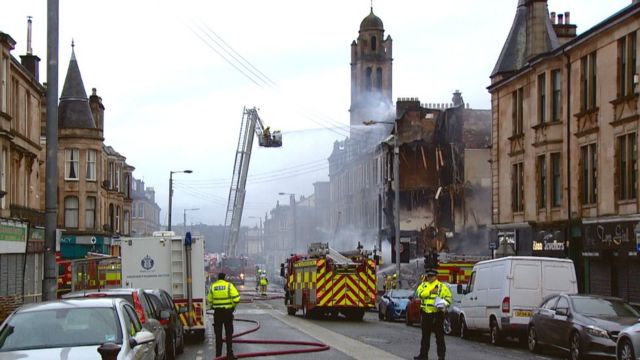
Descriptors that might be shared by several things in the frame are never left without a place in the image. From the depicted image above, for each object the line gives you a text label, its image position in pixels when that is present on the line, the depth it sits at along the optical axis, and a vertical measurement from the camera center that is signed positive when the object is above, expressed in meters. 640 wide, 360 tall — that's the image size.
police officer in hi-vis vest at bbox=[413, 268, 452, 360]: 17.27 -1.61
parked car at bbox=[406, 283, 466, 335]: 26.07 -2.69
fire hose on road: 18.25 -2.64
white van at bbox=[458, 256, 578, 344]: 22.09 -1.52
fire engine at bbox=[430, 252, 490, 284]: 38.78 -1.91
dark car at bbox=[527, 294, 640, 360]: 17.22 -1.91
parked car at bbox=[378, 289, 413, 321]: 34.66 -2.98
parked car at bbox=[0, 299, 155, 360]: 10.48 -1.28
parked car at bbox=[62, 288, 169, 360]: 14.10 -1.37
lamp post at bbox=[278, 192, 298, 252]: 106.12 -0.86
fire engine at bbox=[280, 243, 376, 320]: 33.03 -2.11
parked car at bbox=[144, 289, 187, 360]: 17.17 -1.88
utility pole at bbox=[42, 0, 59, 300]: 17.06 +1.35
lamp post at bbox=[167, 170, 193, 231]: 54.49 +2.38
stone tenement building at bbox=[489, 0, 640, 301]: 28.91 +2.99
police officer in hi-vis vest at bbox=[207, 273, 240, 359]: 18.45 -1.57
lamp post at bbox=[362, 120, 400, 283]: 42.44 +0.79
